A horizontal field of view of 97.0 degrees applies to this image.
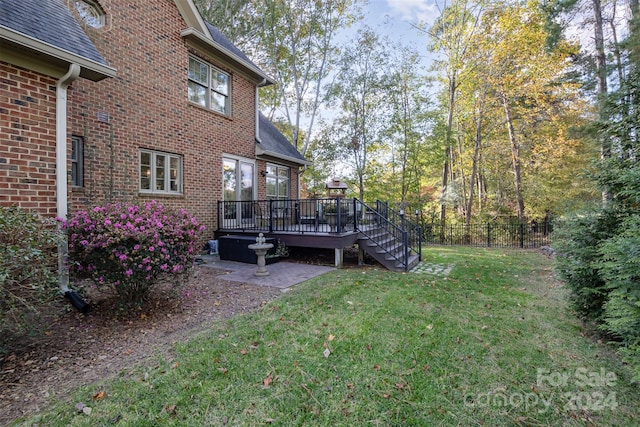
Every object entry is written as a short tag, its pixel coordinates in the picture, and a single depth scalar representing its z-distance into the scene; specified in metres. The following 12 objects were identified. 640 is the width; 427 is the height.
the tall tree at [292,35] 15.32
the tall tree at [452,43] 14.28
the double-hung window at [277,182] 11.42
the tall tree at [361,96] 16.36
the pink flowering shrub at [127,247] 3.54
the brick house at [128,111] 4.02
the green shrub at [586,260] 3.62
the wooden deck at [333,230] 7.22
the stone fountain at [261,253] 6.26
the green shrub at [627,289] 2.49
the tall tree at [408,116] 16.34
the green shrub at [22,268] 2.60
